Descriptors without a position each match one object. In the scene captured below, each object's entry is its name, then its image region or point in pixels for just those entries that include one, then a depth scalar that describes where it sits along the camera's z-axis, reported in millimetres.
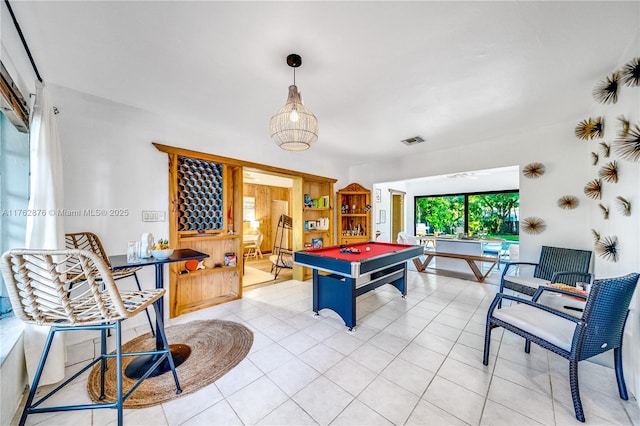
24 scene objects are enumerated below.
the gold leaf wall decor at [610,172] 2138
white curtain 1778
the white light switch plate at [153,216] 3016
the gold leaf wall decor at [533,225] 3645
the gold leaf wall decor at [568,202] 3365
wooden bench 4791
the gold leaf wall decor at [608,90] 2100
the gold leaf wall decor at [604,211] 2338
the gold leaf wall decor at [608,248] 2079
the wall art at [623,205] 1896
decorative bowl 2012
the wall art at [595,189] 2580
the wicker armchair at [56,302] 1191
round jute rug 1797
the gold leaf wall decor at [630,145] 1745
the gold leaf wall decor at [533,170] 3645
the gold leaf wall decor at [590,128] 2582
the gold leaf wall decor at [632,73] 1745
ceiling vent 3990
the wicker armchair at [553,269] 3057
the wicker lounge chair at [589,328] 1567
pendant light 1976
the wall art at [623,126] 1889
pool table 2707
